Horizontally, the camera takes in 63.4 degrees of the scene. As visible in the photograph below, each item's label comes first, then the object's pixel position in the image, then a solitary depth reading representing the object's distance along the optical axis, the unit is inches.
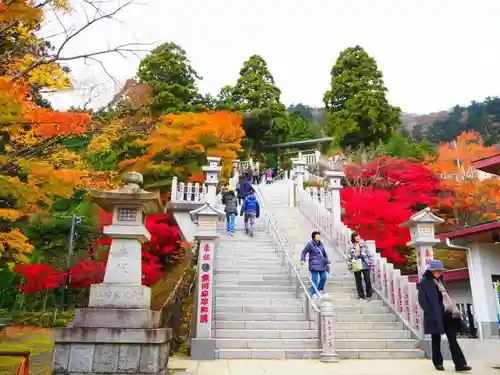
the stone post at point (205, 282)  294.2
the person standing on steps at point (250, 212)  563.1
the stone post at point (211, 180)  636.1
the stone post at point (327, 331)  284.4
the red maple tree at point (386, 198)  665.6
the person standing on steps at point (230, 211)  564.1
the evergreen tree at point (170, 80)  1148.5
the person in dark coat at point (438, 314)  235.3
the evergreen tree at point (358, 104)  1221.7
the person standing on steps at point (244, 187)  649.8
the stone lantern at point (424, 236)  320.5
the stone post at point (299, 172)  774.5
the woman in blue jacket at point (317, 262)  361.7
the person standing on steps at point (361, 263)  375.2
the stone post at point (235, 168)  972.6
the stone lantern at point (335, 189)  550.6
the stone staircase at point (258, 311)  304.7
